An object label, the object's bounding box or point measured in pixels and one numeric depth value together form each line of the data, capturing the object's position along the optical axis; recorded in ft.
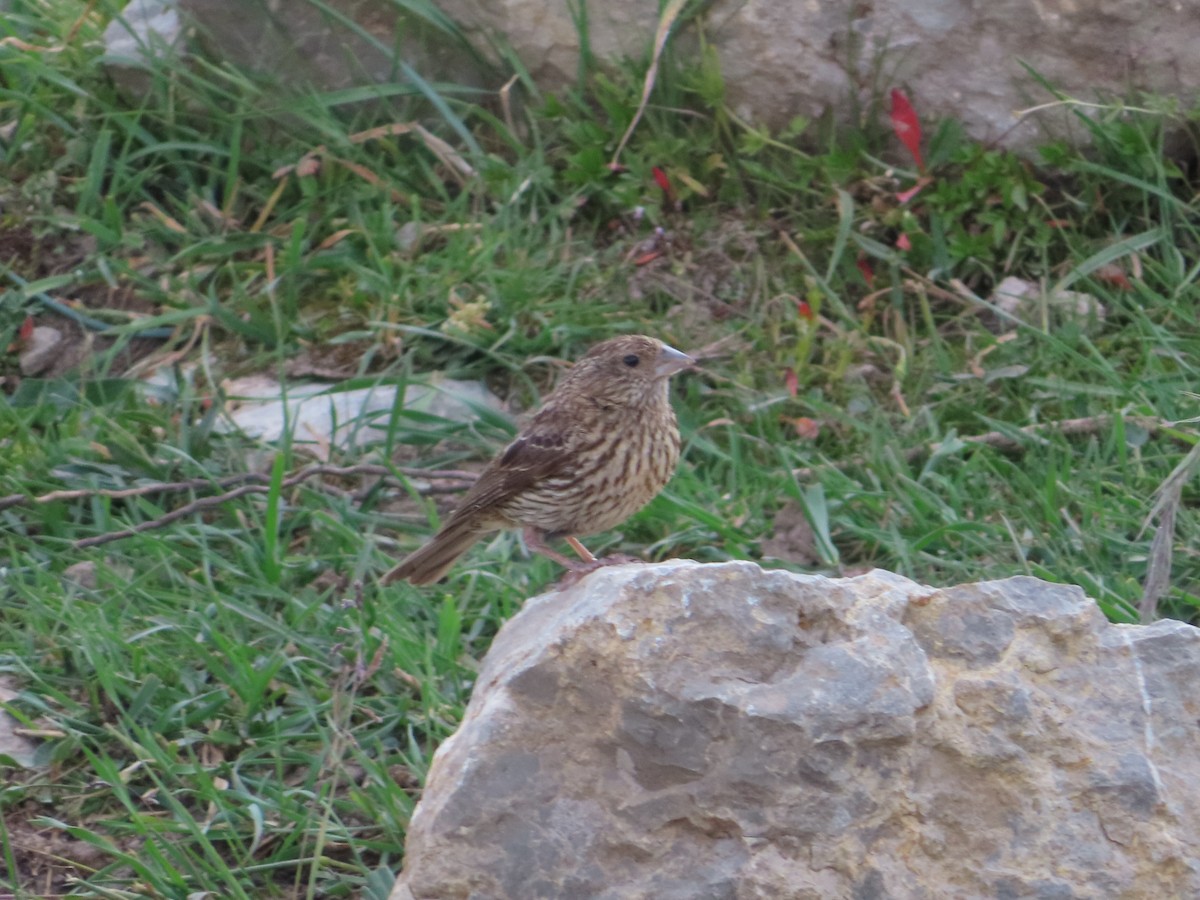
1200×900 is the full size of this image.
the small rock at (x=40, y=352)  38.17
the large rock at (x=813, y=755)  17.98
